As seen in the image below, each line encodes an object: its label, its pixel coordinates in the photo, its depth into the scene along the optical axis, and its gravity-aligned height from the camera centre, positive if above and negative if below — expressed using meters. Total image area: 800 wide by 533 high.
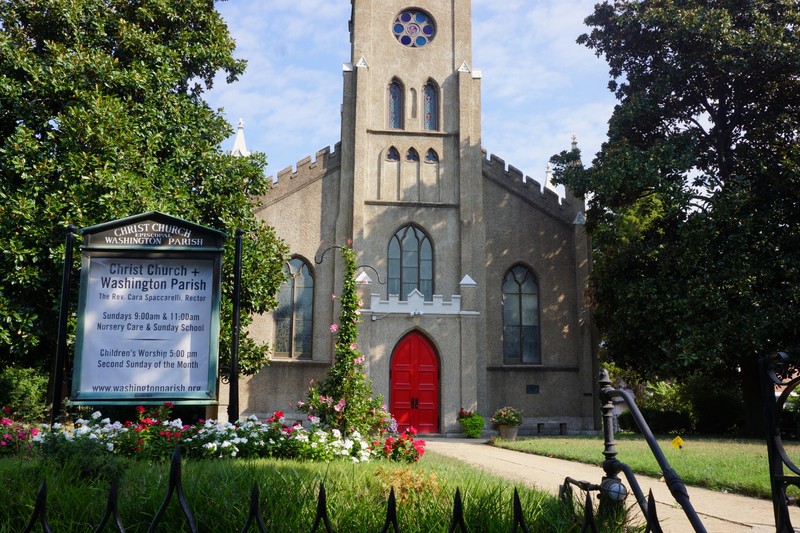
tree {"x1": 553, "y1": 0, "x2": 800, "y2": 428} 18.78 +5.88
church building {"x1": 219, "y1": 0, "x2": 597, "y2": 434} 23.67 +4.23
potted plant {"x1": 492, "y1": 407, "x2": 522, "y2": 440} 21.50 -1.59
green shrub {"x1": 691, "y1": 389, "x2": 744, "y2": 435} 23.42 -1.32
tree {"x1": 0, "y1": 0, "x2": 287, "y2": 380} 14.99 +5.56
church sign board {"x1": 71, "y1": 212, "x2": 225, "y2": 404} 9.55 +0.79
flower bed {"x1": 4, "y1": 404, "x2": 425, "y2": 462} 9.37 -1.03
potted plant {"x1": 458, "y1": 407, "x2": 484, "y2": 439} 22.64 -1.73
